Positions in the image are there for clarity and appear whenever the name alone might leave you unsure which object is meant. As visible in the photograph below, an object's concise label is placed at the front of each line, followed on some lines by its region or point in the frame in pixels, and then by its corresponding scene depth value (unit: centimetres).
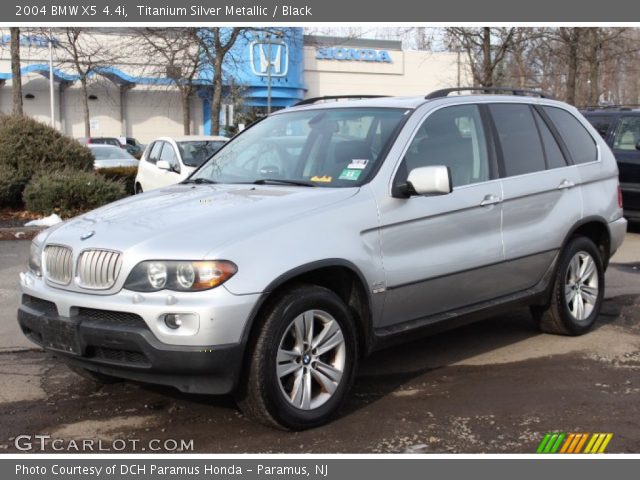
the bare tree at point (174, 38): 1886
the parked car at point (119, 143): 3775
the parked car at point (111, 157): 2130
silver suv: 406
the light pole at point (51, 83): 3944
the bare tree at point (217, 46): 1861
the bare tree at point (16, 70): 1739
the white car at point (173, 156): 1406
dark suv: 1206
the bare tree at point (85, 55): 3181
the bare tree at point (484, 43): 1848
